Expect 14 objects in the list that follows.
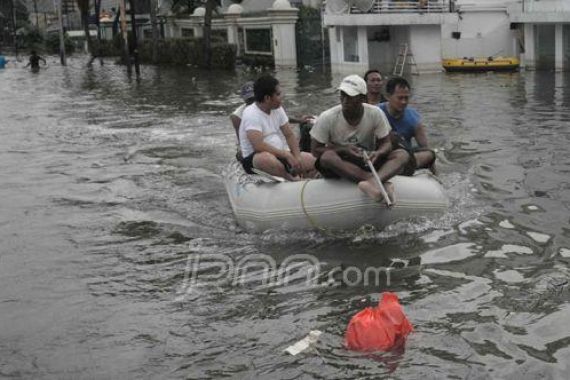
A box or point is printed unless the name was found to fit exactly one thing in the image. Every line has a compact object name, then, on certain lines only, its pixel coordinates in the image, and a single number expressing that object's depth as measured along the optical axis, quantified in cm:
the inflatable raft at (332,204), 810
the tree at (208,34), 4053
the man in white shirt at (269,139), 877
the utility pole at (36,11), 8531
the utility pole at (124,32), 3802
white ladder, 3021
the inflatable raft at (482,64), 2809
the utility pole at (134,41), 3669
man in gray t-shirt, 793
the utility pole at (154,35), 4838
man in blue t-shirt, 868
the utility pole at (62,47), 4916
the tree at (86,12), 5832
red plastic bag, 547
